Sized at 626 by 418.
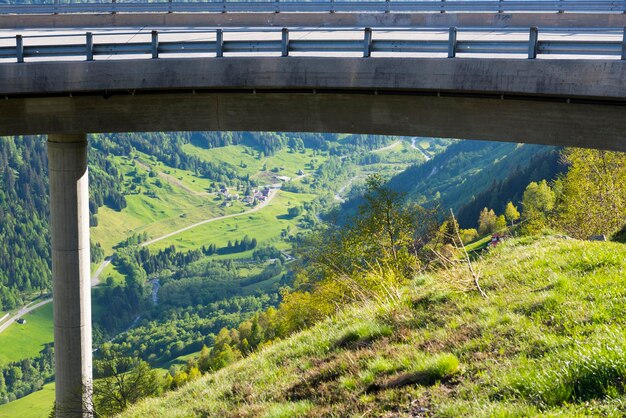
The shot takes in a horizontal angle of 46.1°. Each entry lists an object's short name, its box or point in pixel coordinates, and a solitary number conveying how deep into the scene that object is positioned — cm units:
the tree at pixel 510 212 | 8585
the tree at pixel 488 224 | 9170
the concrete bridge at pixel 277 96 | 1752
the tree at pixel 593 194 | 3044
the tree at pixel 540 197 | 6444
